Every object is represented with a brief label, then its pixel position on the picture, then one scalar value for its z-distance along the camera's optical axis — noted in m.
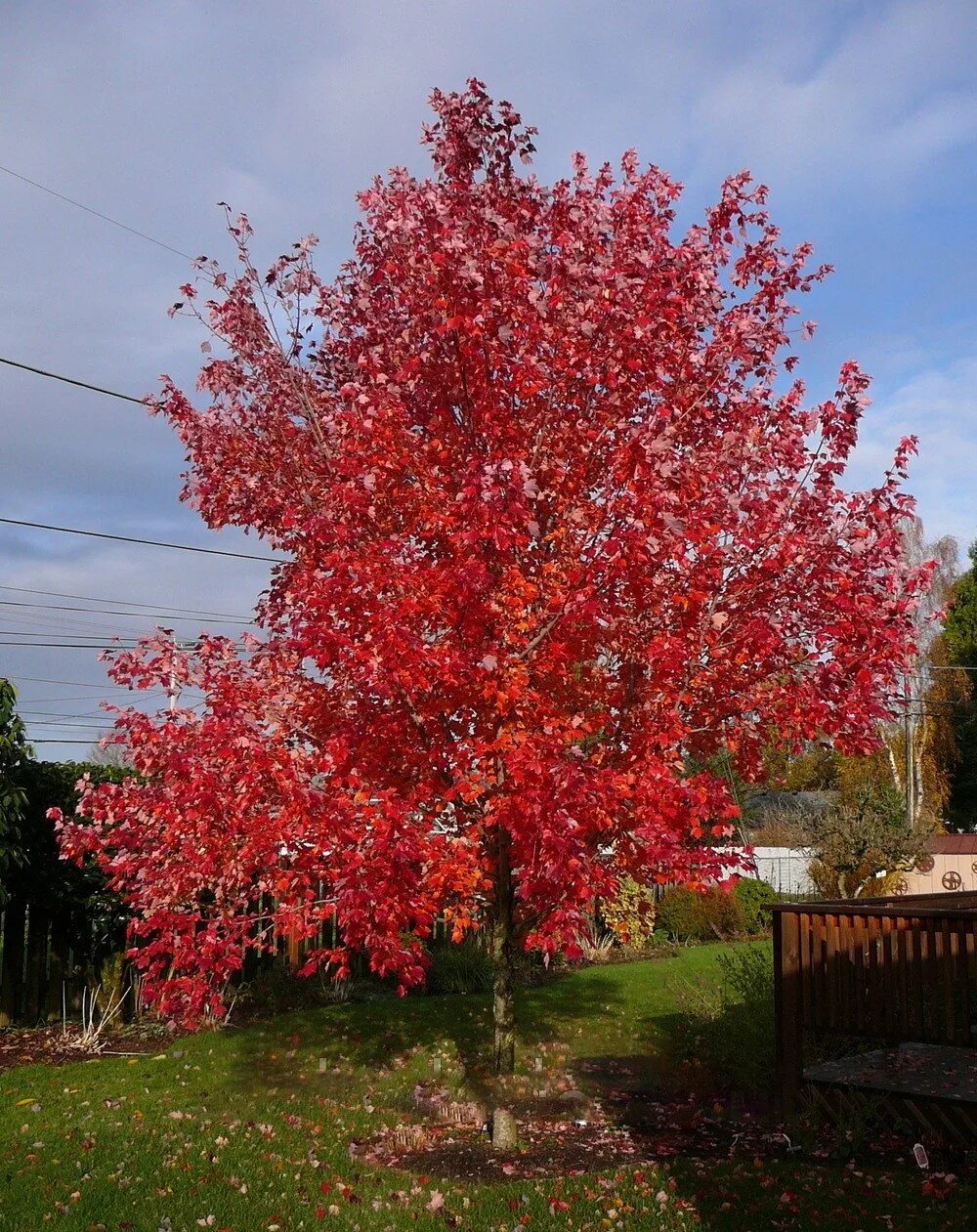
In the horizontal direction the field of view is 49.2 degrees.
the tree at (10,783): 10.83
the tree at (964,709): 42.44
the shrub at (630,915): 18.45
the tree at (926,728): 37.56
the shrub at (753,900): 21.70
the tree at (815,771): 38.72
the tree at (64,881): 12.02
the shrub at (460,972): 14.60
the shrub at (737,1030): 9.25
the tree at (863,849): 22.14
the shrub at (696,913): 20.98
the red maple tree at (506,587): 6.28
